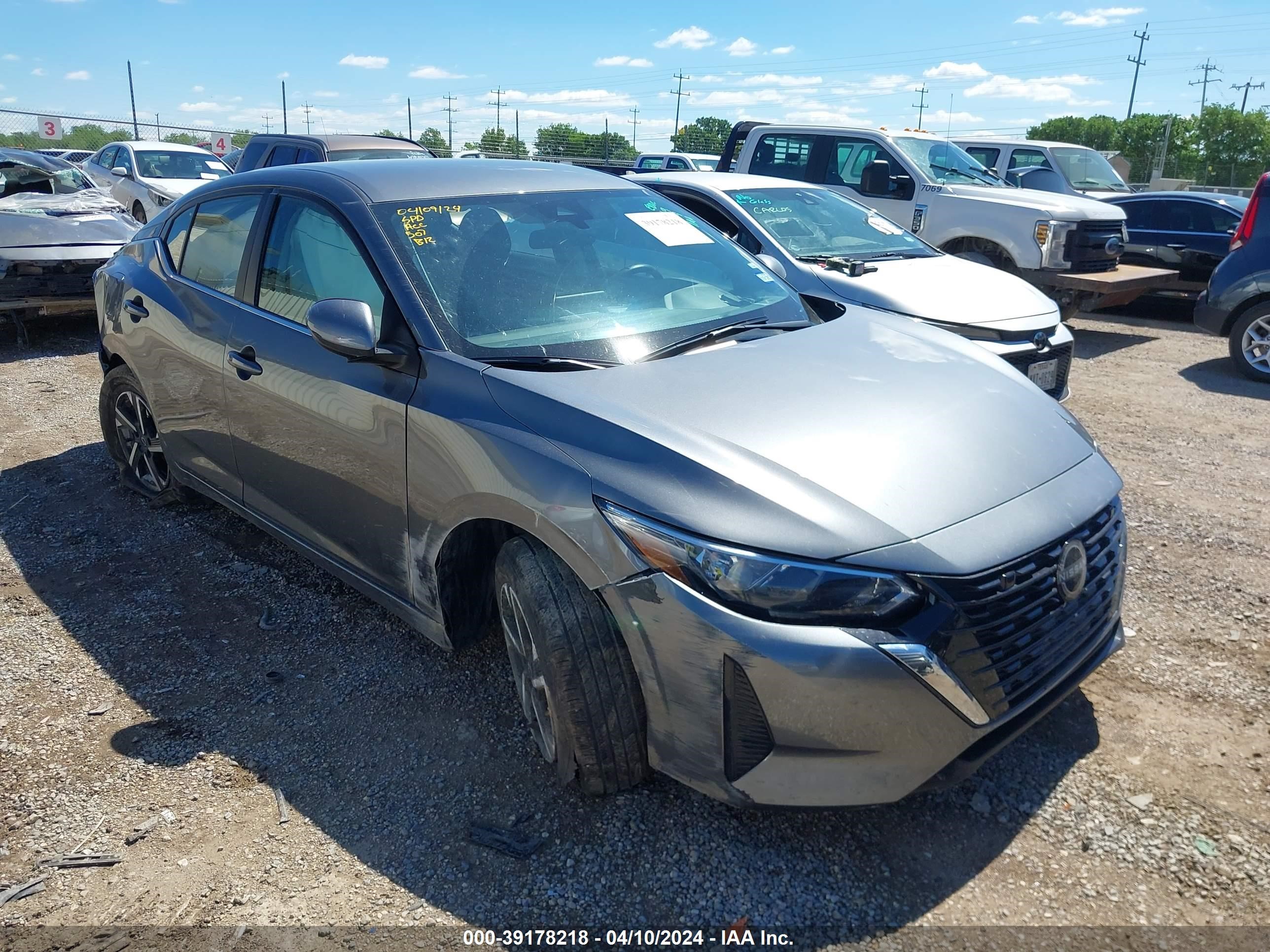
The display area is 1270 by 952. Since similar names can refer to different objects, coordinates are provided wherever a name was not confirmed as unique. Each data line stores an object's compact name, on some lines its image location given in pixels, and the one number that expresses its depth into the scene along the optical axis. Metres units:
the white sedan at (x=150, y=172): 13.81
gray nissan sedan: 2.23
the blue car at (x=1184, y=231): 11.13
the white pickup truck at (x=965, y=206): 8.95
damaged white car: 8.13
